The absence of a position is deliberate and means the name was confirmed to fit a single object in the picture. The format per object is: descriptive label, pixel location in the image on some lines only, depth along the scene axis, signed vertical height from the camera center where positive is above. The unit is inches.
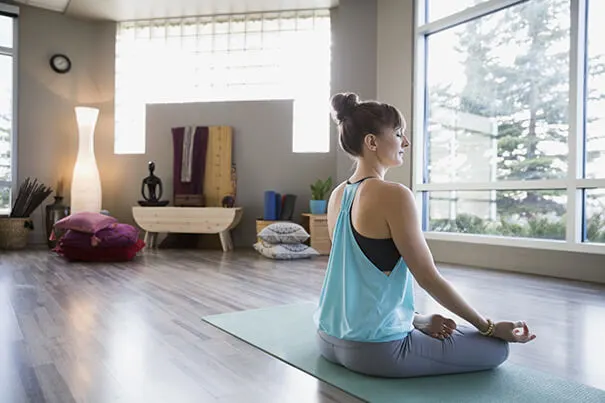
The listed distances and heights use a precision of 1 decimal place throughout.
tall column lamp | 220.4 +6.7
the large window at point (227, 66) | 230.5 +59.9
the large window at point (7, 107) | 226.5 +36.5
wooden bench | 212.4 -14.0
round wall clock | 236.5 +59.9
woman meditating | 57.3 -11.3
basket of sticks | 210.5 -13.6
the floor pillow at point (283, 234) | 193.6 -17.6
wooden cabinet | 203.8 -17.9
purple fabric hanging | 232.7 +12.9
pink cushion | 173.2 -13.0
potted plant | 205.0 -2.5
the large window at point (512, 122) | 144.3 +24.1
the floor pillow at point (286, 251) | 187.8 -24.0
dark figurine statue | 222.8 -0.6
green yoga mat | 55.3 -23.3
